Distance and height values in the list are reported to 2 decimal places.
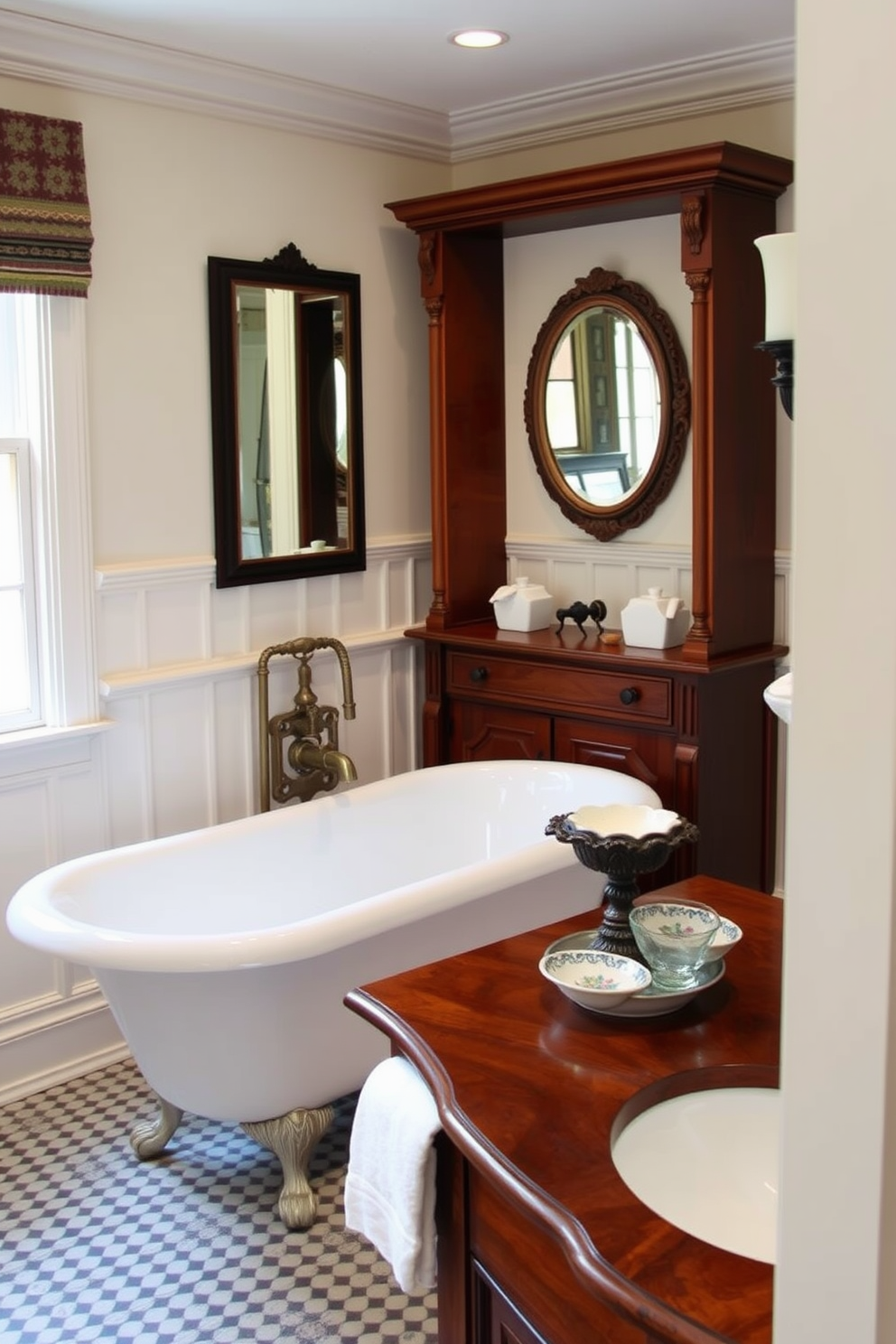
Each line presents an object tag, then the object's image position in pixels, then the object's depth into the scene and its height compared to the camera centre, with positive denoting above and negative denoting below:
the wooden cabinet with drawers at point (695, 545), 3.35 -0.11
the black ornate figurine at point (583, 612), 3.82 -0.31
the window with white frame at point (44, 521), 3.19 -0.02
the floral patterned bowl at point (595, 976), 1.61 -0.59
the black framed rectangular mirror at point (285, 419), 3.58 +0.25
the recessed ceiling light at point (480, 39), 3.20 +1.14
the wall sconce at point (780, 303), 1.31 +0.20
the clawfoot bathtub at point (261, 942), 2.55 -0.92
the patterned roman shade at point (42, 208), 3.01 +0.70
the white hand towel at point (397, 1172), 1.50 -0.77
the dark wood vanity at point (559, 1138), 1.13 -0.64
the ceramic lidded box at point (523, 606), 3.91 -0.30
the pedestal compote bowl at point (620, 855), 1.71 -0.45
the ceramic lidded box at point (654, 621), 3.55 -0.31
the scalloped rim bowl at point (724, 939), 1.71 -0.57
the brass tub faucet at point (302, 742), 3.63 -0.65
